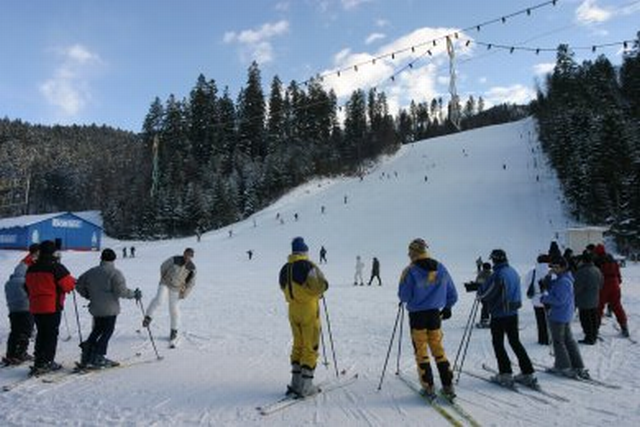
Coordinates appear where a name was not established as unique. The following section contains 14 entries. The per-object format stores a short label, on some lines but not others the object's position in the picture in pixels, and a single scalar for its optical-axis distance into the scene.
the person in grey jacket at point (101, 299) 7.54
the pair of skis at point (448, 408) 5.41
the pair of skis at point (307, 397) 5.83
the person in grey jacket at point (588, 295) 9.73
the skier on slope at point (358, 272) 23.75
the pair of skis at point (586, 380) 6.83
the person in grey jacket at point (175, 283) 9.77
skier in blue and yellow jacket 6.27
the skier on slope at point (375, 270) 23.15
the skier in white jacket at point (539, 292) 9.89
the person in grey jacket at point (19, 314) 8.05
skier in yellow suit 6.29
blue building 50.72
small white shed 29.28
